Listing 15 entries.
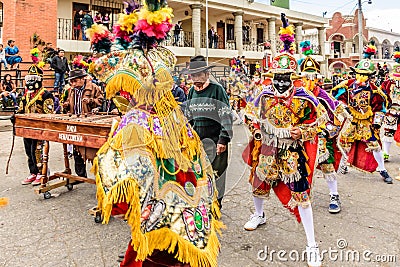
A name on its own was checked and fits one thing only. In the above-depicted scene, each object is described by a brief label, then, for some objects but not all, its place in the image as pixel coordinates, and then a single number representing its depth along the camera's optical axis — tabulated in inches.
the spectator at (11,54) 502.0
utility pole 790.5
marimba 152.3
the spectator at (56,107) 244.6
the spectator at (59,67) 454.9
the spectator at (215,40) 804.9
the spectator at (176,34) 685.9
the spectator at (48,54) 475.8
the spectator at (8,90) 493.4
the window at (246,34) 930.1
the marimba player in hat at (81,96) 230.4
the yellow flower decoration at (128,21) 78.8
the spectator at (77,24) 648.1
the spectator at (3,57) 506.3
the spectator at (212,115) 142.3
